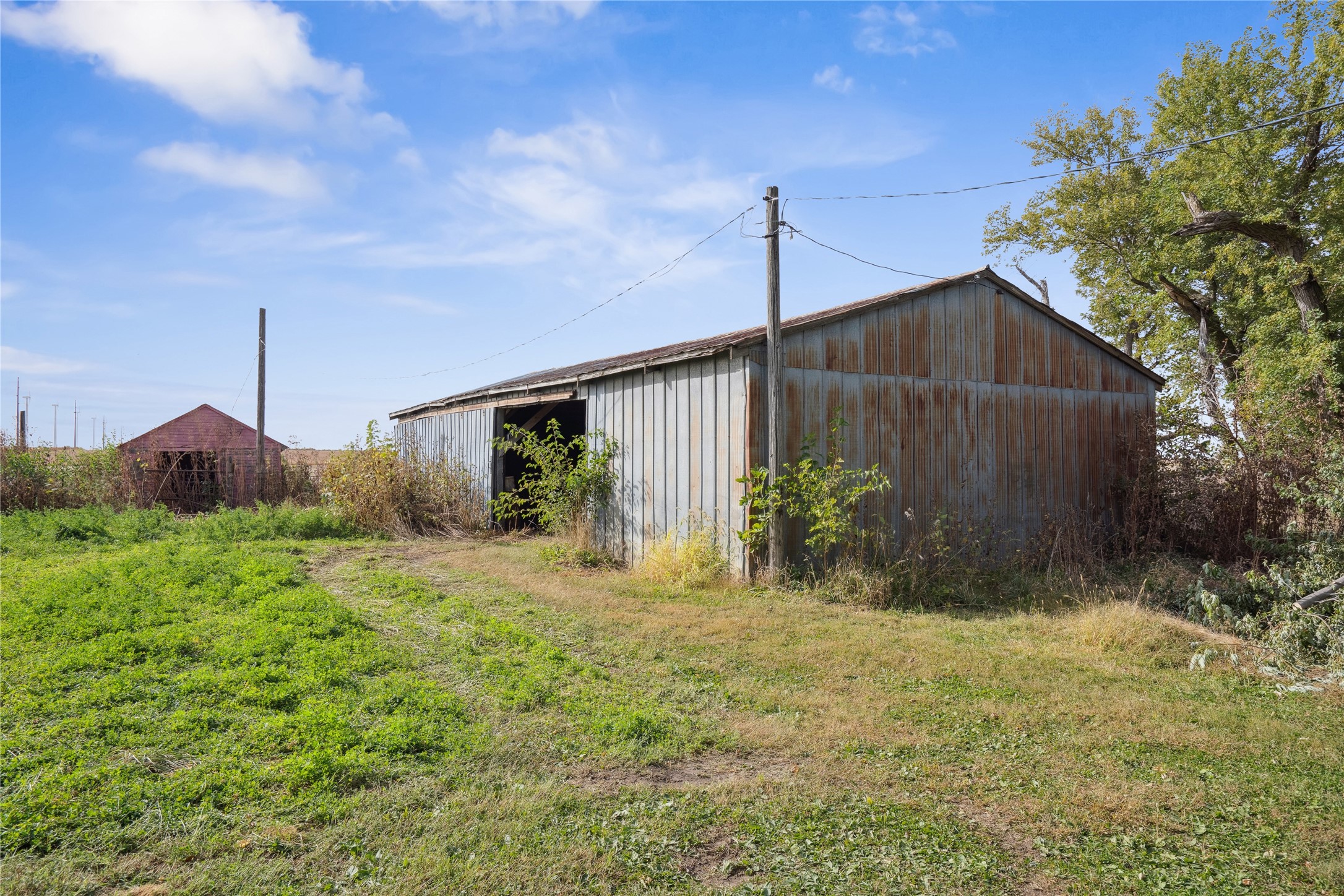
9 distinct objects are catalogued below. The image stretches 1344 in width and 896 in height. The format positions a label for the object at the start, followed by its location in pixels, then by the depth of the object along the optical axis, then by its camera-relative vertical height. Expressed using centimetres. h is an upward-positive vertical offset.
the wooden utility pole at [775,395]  881 +94
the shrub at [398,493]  1418 -26
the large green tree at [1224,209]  1611 +630
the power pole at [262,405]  1823 +173
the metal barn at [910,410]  938 +92
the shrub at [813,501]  868 -26
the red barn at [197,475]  1741 +11
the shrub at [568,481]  1156 -4
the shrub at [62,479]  1596 +1
